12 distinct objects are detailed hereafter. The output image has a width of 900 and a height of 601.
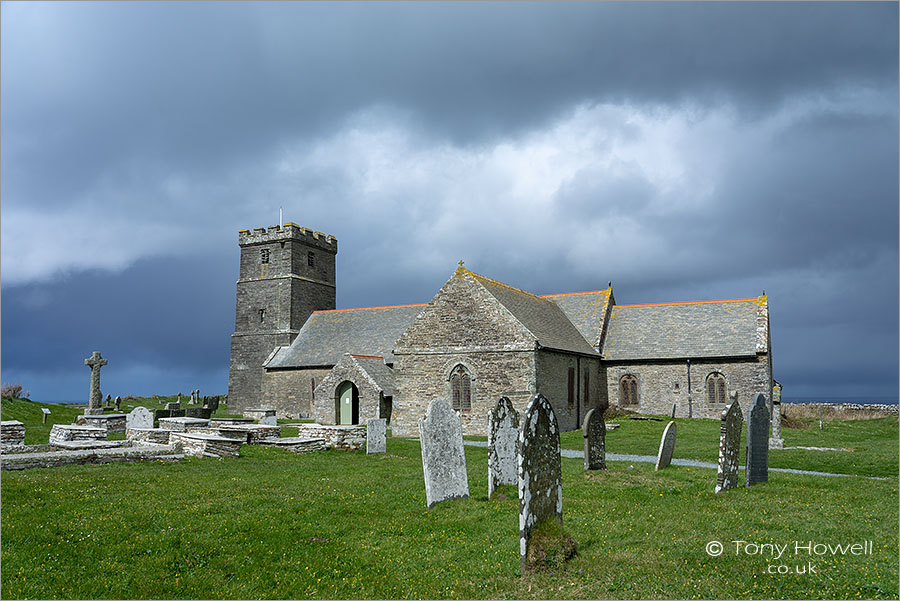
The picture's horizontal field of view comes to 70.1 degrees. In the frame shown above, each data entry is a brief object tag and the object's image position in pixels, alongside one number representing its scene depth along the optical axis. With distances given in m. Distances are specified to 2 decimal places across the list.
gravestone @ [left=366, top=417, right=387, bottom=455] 20.69
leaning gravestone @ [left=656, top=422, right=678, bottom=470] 16.17
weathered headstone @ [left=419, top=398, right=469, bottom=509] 11.82
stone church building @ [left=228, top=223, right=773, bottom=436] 30.58
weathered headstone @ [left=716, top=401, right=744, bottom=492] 12.82
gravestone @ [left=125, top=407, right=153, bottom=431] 25.22
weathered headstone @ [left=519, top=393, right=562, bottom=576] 8.14
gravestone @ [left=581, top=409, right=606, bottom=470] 15.77
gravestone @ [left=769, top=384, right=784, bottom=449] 22.67
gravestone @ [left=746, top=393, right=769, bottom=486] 13.67
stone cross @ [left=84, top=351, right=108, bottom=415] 29.81
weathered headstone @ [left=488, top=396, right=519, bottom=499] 12.62
